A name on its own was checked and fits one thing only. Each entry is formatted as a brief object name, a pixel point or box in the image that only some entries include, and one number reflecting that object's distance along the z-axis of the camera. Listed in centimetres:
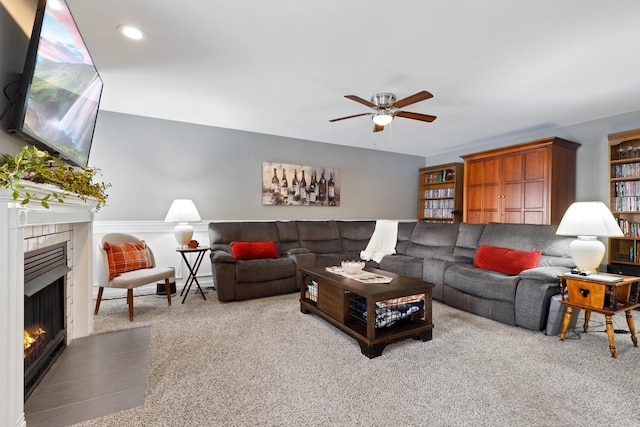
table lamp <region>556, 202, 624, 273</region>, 240
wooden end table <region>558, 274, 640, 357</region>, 221
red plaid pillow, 301
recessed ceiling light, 214
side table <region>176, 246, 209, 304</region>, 354
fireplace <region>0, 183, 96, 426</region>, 113
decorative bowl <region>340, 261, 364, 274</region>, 276
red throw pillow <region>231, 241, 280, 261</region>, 390
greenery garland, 111
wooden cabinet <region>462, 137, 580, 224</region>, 402
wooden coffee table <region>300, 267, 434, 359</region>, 219
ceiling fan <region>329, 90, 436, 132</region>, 312
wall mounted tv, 132
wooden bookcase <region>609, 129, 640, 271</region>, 350
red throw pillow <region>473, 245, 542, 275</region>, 302
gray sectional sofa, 273
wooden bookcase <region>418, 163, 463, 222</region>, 556
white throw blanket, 468
